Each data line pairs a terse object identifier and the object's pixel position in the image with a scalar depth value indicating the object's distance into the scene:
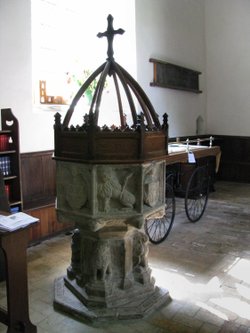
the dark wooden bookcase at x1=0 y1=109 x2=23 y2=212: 3.46
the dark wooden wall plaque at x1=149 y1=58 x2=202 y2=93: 5.90
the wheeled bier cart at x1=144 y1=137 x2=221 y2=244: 4.08
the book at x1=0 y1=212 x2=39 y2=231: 1.92
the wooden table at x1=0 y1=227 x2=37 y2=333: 1.93
